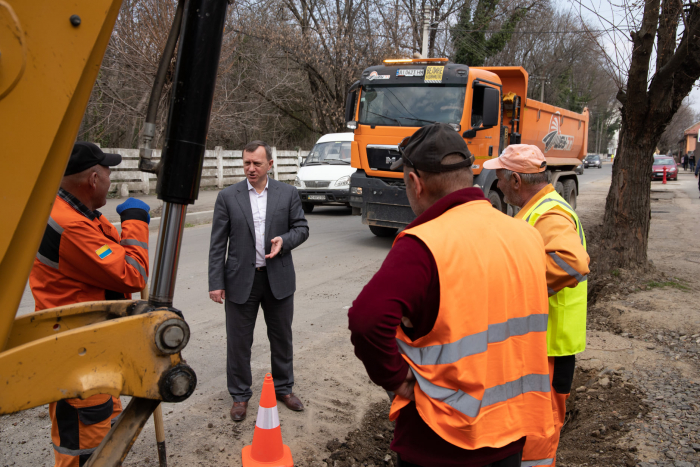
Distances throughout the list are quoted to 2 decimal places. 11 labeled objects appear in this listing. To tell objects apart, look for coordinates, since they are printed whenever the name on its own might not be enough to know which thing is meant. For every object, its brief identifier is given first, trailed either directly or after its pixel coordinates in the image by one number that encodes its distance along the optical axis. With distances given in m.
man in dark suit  3.94
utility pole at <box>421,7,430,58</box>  22.75
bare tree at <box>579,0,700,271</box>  6.85
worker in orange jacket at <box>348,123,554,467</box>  1.62
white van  13.87
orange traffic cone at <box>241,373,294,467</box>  3.11
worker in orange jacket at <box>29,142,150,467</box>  2.47
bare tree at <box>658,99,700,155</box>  61.97
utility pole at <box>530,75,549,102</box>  40.67
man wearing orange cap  2.64
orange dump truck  9.39
